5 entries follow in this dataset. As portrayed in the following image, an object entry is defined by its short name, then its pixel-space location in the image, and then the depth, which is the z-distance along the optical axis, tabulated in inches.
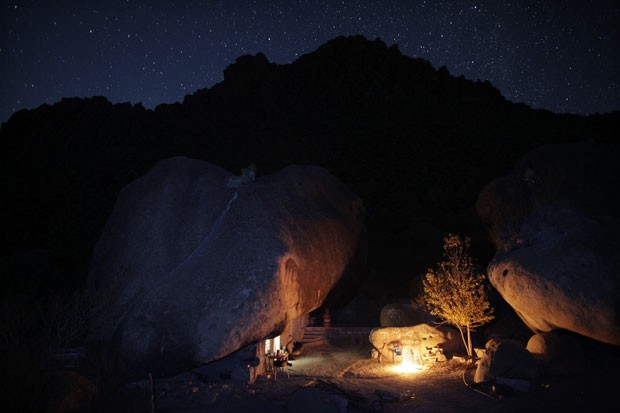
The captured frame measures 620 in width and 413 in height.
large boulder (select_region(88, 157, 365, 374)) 610.2
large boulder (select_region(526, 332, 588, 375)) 609.0
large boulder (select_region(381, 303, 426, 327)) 918.4
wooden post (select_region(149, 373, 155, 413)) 468.4
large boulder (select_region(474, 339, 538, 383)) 559.8
